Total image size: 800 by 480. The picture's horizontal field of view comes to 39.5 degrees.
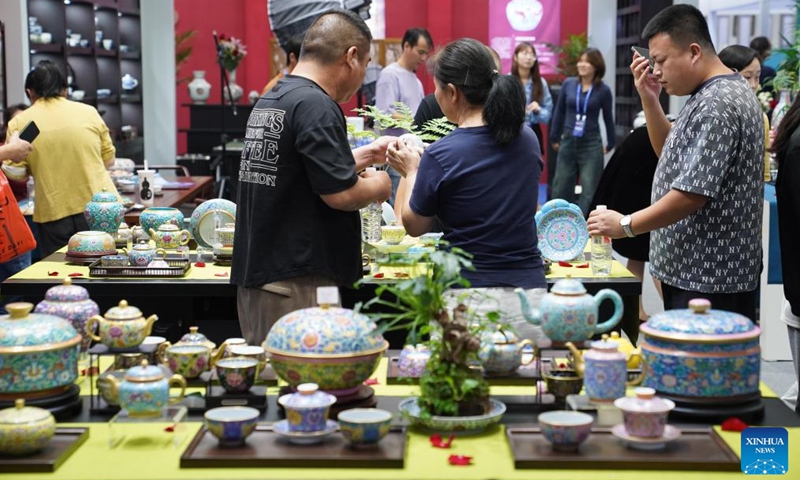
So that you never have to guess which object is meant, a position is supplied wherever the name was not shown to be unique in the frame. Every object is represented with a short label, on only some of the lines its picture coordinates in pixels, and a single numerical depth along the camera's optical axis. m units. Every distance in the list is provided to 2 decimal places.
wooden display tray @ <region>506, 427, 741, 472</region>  2.00
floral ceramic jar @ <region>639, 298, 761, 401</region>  2.13
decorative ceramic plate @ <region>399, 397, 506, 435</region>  2.16
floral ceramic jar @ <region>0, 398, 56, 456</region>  2.03
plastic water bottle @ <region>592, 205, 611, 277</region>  3.89
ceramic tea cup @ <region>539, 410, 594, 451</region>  2.04
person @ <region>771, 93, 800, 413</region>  3.18
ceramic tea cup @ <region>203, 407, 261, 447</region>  2.07
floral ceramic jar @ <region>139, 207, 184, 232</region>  4.52
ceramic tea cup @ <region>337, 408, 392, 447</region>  2.06
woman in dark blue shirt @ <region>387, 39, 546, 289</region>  3.03
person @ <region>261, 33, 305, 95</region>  4.50
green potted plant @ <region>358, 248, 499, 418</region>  2.15
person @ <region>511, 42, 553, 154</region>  9.77
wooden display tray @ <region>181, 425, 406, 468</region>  2.02
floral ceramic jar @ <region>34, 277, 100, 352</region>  2.57
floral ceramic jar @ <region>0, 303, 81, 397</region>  2.21
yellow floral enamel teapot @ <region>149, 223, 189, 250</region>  4.28
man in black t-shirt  2.92
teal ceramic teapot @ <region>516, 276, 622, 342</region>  2.38
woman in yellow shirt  5.64
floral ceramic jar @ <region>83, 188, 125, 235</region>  4.56
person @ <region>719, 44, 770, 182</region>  5.62
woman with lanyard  9.14
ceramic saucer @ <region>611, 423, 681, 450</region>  2.04
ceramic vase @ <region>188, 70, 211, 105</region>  11.90
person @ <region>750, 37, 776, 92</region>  8.36
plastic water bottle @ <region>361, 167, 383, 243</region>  4.26
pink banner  14.84
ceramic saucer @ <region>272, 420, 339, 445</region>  2.08
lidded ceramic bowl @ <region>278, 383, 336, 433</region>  2.08
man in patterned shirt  3.04
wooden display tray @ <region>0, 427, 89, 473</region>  2.00
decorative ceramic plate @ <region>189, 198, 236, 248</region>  4.39
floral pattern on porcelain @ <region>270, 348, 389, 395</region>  2.24
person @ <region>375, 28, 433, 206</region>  6.93
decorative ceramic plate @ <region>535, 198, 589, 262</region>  4.18
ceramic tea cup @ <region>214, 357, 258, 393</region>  2.34
